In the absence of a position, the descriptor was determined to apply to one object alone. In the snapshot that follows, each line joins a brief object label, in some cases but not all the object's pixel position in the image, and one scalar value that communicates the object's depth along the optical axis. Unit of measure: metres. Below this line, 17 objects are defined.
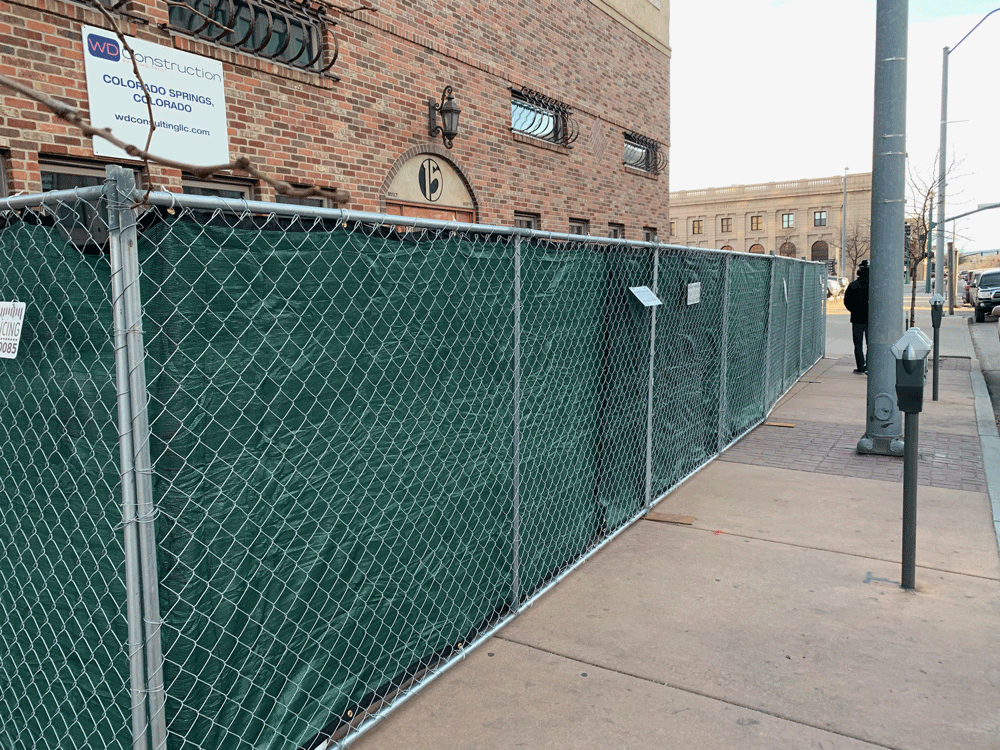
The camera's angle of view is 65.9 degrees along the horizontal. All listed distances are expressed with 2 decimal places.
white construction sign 6.30
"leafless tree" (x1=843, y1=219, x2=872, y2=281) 69.00
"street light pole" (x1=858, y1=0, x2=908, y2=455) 7.08
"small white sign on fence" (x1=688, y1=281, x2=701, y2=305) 6.25
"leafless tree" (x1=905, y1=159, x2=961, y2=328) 29.50
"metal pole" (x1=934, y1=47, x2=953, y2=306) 27.22
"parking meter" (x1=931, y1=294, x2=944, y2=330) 9.96
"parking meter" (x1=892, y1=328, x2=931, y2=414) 4.00
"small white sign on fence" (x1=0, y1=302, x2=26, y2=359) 2.49
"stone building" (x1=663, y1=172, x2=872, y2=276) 73.88
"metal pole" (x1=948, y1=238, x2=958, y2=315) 31.39
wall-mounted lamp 9.68
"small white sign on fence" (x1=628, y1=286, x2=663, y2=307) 5.02
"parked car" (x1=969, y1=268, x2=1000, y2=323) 28.47
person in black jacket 12.49
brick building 6.16
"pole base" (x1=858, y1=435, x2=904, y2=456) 7.13
